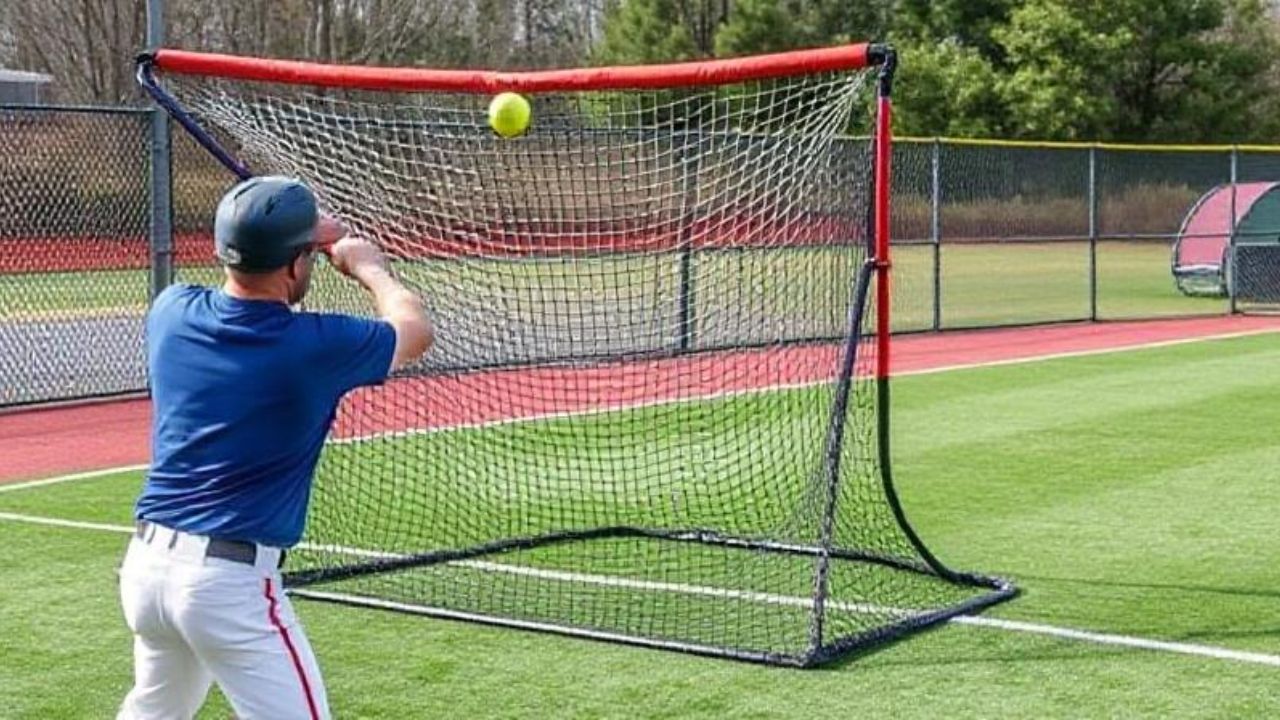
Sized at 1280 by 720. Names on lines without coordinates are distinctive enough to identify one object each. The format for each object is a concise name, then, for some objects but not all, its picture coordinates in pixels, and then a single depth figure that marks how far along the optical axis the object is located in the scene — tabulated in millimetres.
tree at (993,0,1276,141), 44844
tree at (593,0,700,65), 51969
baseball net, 8250
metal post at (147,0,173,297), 14820
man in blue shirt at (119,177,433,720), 4281
